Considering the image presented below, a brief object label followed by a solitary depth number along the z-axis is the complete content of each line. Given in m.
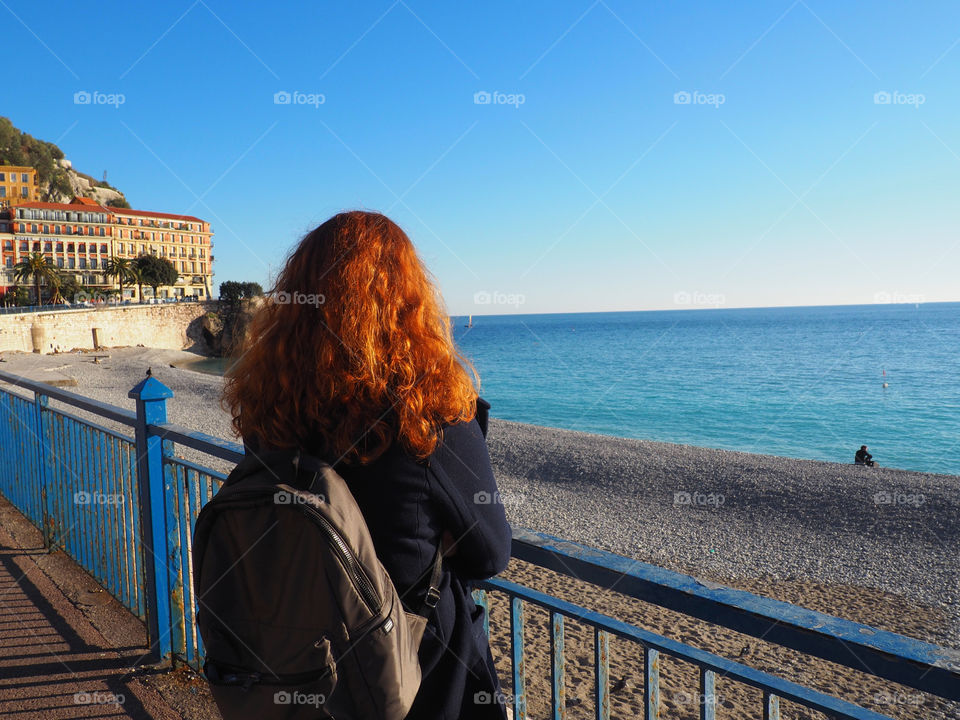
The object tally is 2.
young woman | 1.37
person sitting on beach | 21.11
